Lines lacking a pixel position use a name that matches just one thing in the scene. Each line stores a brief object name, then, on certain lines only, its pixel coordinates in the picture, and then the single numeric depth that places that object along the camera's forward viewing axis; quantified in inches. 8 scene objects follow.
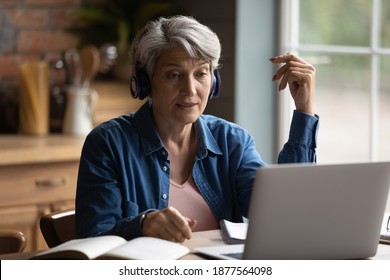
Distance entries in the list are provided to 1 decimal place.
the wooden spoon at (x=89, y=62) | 241.1
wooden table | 123.7
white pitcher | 243.1
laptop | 106.0
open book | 109.5
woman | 139.3
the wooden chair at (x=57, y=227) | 151.6
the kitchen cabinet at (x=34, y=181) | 218.6
